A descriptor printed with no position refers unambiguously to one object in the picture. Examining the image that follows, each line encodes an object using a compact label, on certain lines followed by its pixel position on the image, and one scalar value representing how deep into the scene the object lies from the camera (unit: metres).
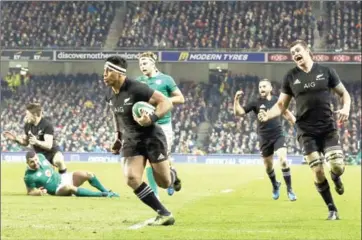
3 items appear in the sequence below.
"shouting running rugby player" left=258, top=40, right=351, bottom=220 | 12.34
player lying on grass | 18.23
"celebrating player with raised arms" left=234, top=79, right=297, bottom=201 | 18.48
